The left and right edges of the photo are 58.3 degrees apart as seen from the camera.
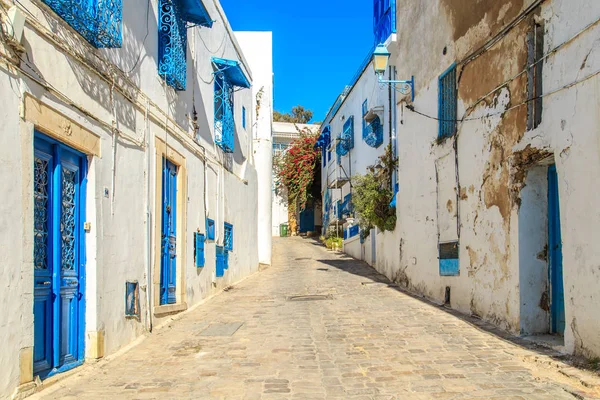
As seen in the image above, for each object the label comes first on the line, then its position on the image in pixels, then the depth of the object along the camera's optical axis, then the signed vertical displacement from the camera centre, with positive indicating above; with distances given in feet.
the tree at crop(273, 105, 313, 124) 151.74 +30.99
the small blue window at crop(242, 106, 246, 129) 54.74 +11.07
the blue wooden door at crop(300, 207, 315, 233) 117.70 +0.76
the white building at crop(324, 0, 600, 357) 18.31 +2.68
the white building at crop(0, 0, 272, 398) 14.37 +1.87
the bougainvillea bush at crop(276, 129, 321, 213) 108.17 +11.77
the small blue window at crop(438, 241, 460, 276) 30.27 -2.08
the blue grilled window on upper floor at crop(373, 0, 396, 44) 47.52 +18.97
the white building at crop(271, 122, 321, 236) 112.16 +16.25
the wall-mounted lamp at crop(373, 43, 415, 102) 35.68 +10.92
